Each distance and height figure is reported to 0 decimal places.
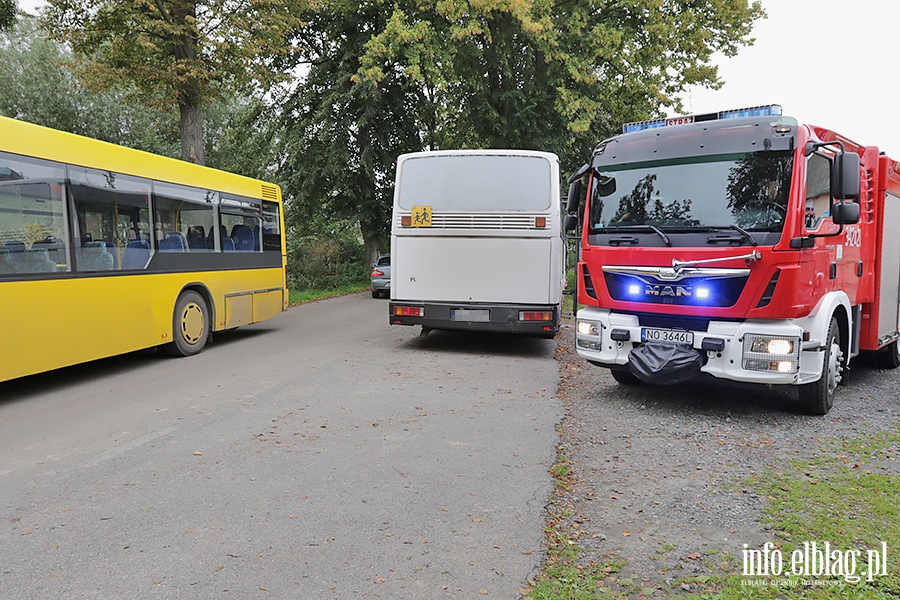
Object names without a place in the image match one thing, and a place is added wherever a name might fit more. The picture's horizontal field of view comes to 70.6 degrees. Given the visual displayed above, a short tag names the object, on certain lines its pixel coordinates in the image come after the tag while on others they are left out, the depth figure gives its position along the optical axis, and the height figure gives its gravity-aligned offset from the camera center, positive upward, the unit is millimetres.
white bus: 9859 +25
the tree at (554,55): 18719 +5880
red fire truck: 5965 -110
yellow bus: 6828 -18
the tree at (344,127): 23578 +4576
